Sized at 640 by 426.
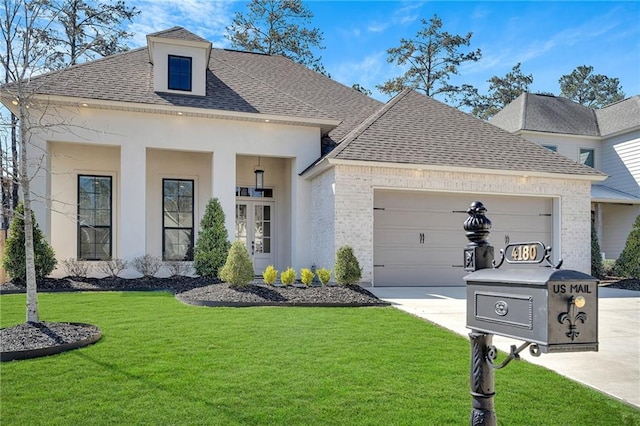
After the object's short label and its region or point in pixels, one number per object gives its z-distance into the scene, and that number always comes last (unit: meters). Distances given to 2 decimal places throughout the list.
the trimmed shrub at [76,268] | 12.74
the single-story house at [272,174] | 12.44
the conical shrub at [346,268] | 9.98
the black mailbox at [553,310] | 1.87
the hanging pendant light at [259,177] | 14.62
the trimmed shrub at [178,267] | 13.23
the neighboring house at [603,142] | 20.20
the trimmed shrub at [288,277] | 9.97
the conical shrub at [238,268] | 9.52
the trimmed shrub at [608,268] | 15.94
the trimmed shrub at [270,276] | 10.01
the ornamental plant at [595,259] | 15.05
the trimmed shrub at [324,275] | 10.22
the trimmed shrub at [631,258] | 14.62
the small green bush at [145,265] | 12.82
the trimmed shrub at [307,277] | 10.05
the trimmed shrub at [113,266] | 12.68
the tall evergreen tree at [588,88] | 41.97
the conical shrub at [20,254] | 11.38
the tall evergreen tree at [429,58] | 31.00
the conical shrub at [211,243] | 12.66
